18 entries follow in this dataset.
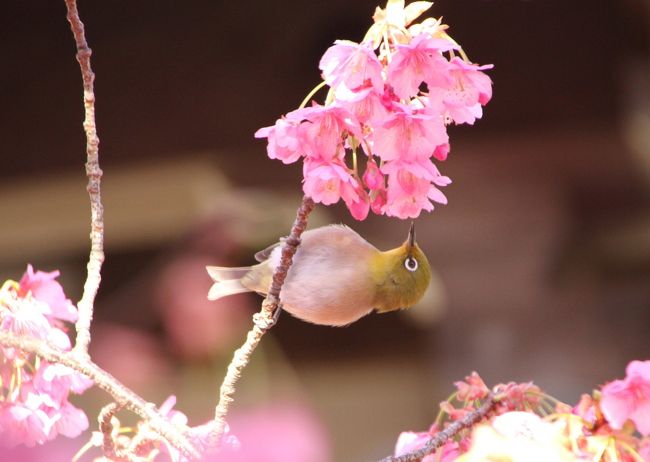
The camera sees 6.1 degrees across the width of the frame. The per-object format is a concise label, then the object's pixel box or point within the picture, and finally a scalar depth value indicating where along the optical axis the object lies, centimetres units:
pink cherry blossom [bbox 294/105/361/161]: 247
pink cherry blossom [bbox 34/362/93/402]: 254
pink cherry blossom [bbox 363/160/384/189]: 251
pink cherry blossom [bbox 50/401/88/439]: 256
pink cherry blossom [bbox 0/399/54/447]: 253
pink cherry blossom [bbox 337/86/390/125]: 247
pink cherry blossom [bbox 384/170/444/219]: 251
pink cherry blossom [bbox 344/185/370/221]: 251
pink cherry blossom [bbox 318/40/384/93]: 246
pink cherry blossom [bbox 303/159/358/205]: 248
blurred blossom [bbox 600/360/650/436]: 248
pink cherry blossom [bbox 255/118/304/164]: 248
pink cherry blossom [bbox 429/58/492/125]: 248
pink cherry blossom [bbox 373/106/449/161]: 247
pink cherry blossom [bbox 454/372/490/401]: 255
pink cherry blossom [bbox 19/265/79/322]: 256
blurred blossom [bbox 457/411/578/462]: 242
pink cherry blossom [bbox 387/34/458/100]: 246
